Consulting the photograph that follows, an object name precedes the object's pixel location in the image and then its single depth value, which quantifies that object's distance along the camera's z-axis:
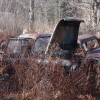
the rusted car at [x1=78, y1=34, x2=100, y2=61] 12.26
